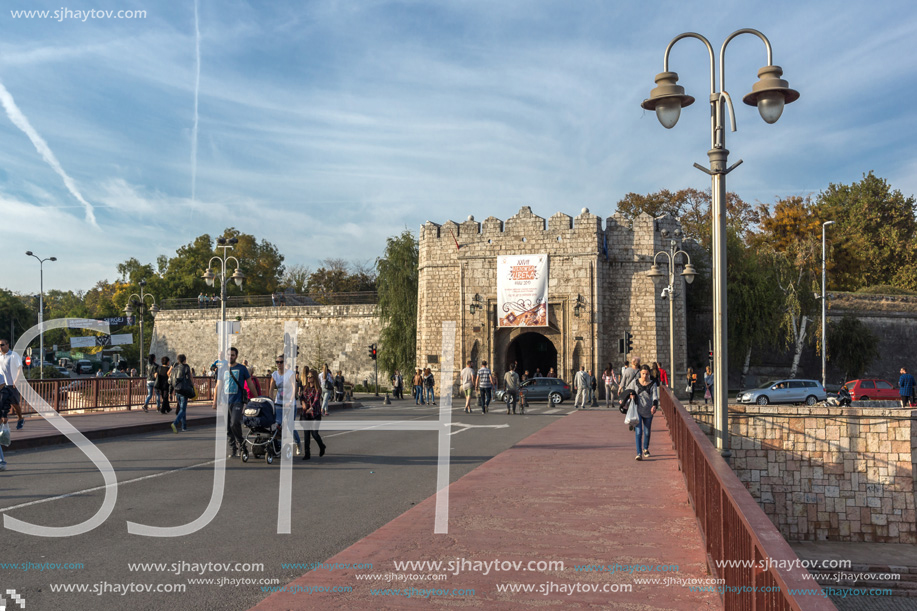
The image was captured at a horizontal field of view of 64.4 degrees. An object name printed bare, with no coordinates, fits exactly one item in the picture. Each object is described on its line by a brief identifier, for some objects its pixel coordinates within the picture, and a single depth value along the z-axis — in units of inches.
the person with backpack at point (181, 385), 617.9
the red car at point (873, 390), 1359.5
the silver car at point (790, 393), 1239.5
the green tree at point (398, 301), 1649.9
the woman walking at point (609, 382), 1034.1
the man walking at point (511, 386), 933.9
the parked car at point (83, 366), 2466.8
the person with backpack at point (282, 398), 445.1
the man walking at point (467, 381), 952.9
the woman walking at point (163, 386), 762.2
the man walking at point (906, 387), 1032.1
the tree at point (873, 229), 2344.1
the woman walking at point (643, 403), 445.1
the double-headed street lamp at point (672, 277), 940.0
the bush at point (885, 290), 2122.3
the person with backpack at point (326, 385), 826.2
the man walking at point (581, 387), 1063.6
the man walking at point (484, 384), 954.7
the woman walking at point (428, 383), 1240.8
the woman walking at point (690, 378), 1197.5
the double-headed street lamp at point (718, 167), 343.3
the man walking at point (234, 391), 442.3
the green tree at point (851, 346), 1679.4
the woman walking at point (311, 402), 452.4
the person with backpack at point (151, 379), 807.1
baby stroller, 432.5
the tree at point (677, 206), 2133.4
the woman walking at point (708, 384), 1118.4
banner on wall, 1425.9
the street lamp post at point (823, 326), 1419.8
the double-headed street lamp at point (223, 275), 933.2
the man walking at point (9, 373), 402.0
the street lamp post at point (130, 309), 1413.6
